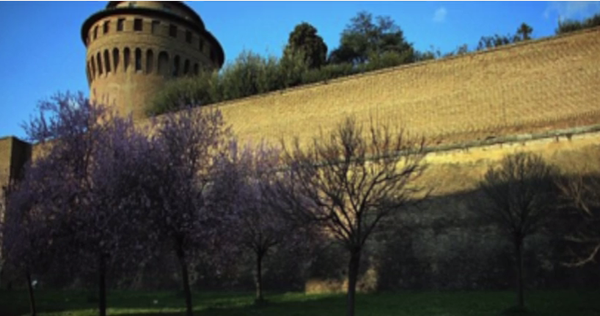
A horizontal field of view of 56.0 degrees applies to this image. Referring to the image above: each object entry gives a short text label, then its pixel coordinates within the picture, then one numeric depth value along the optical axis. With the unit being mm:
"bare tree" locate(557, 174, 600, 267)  12423
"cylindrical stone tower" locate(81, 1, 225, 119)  27797
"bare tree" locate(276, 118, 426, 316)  10656
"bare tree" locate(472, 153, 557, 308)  11836
